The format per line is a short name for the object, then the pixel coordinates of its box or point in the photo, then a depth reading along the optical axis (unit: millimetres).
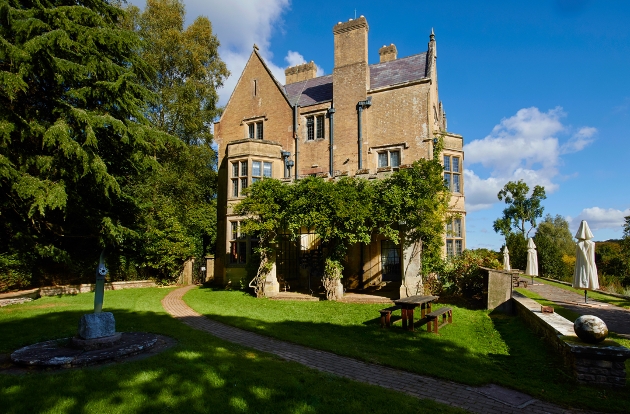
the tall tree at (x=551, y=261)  29500
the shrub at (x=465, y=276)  14285
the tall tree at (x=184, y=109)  25875
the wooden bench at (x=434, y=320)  9789
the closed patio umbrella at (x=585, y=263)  11594
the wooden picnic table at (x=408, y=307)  10063
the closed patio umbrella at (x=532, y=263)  19484
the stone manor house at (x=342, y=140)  20156
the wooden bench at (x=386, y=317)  10469
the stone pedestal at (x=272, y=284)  16734
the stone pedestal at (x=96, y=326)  7731
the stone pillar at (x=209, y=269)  24203
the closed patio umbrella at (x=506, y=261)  22147
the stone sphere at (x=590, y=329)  6301
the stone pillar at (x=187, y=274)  23516
